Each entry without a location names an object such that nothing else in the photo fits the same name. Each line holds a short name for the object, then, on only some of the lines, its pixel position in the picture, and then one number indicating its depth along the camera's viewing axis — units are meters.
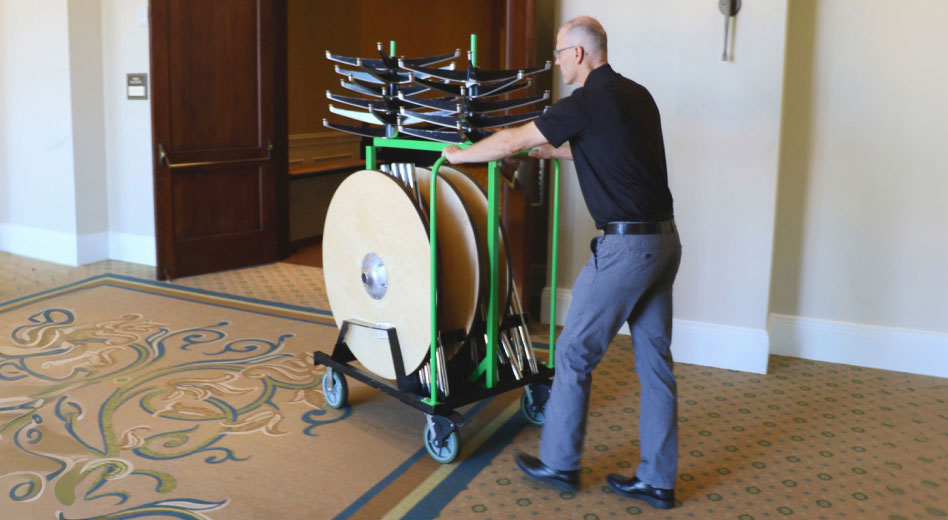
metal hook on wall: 4.34
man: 2.88
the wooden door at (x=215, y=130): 6.12
